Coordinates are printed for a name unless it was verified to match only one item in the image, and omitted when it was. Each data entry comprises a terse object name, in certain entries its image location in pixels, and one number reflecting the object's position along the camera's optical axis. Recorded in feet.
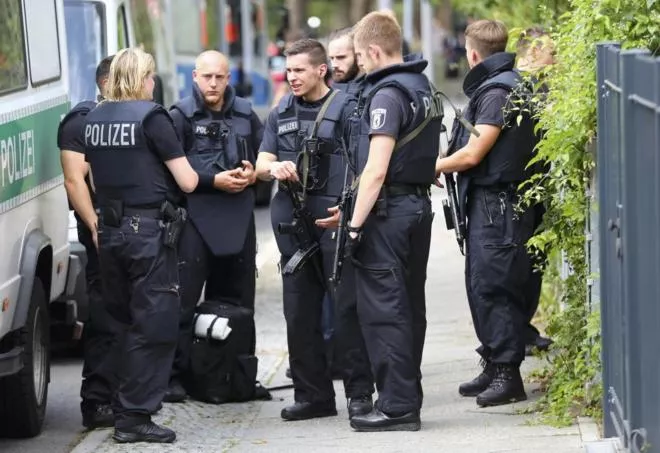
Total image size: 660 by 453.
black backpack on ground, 53.72
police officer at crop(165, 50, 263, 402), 53.36
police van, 45.93
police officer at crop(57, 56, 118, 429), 49.93
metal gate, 30.81
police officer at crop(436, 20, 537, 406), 49.80
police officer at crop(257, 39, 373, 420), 49.60
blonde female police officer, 46.34
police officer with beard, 55.62
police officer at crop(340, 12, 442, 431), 46.06
